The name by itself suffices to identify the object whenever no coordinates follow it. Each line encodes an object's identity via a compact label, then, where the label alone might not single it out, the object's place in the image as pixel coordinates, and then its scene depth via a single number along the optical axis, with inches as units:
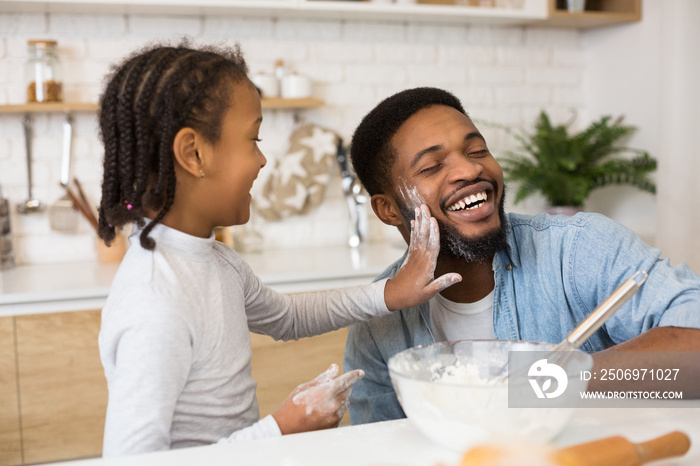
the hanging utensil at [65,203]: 101.3
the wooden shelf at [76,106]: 93.7
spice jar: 95.9
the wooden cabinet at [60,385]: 80.9
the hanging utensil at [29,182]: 100.0
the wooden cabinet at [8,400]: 79.9
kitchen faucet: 110.8
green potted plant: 112.0
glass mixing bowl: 30.4
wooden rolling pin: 26.7
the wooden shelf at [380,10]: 95.8
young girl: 35.6
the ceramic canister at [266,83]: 104.4
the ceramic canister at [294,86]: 106.0
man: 51.1
